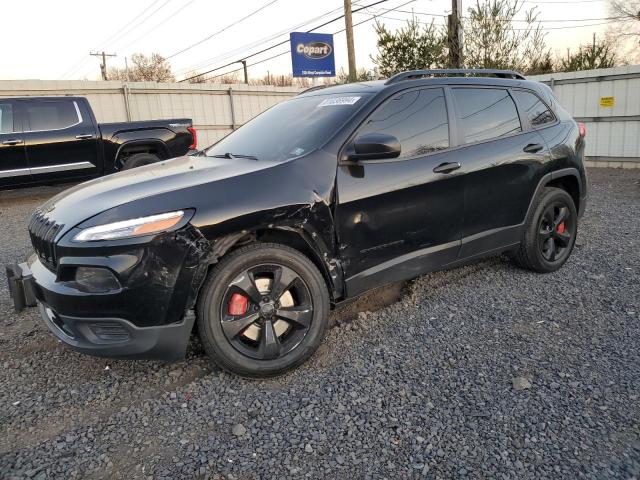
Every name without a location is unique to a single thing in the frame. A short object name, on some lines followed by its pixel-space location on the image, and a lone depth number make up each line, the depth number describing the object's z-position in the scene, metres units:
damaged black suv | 2.45
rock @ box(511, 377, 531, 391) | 2.63
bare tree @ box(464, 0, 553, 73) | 12.65
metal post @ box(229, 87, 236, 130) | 14.02
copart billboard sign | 17.91
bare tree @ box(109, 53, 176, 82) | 43.56
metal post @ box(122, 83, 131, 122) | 12.24
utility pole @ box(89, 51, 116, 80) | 47.51
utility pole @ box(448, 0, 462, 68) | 12.63
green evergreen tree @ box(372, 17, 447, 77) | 12.80
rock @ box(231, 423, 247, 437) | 2.33
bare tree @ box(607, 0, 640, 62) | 28.06
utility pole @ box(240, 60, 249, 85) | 38.73
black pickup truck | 8.31
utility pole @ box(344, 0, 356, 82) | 16.80
